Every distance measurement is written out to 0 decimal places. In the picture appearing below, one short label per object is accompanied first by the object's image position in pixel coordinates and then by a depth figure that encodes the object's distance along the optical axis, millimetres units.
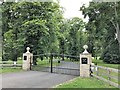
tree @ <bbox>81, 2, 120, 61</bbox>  12999
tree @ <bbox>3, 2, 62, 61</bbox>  10158
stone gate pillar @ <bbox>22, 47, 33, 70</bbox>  8942
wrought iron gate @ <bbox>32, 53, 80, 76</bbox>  7870
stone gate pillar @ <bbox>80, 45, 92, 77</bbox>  6720
